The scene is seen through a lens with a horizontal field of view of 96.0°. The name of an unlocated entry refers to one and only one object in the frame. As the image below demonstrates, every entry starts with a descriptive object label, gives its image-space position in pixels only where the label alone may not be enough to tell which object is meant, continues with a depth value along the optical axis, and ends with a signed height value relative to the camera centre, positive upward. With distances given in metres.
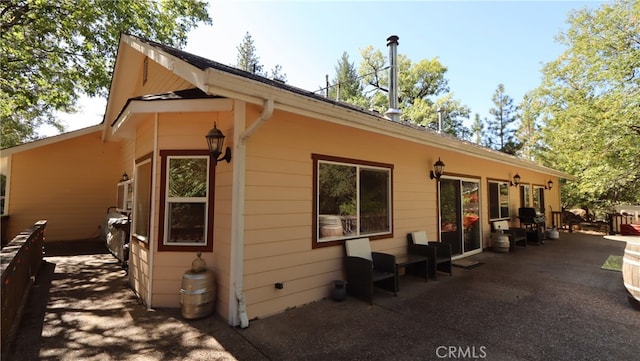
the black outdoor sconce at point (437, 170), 6.28 +0.66
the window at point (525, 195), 10.30 +0.20
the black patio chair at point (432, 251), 5.19 -0.95
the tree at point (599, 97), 10.55 +4.17
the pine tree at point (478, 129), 27.56 +6.81
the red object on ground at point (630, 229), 10.44 -1.06
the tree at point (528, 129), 14.37 +5.10
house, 3.37 +0.19
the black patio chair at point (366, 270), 4.03 -1.04
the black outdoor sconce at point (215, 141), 3.38 +0.68
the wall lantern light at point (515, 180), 9.48 +0.68
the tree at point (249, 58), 23.05 +11.27
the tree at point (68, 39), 8.26 +4.93
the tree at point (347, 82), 21.89 +8.96
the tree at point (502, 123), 26.59 +7.28
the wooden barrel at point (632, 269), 3.66 -0.88
